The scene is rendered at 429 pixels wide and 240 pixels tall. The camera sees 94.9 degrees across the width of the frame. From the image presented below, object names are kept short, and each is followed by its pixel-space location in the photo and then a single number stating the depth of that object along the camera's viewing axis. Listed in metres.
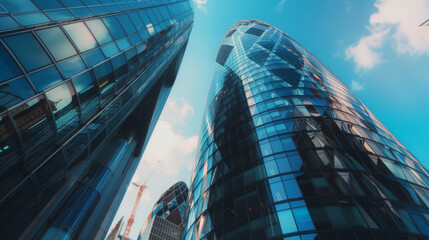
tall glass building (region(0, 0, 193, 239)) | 8.27
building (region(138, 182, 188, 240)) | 88.56
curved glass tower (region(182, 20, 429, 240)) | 12.66
